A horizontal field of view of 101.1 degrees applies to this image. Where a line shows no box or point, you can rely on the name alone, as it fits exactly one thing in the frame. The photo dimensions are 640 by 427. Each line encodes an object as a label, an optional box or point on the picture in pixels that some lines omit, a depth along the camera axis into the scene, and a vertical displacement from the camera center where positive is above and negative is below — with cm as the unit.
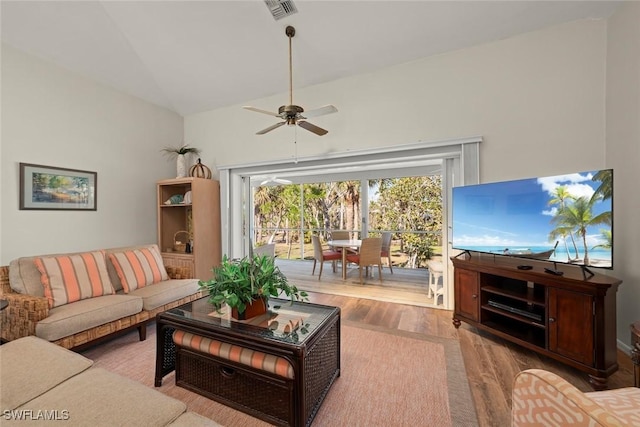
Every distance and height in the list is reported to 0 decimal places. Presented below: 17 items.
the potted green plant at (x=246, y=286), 173 -49
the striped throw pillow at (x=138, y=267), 277 -60
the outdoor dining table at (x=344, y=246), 484 -62
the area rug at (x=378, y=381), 156 -121
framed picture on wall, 285 +30
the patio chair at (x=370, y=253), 451 -69
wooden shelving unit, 395 -17
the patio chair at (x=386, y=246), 528 -68
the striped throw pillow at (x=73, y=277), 225 -58
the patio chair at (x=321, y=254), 502 -79
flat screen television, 190 -5
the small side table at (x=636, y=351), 134 -72
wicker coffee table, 146 -89
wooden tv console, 178 -77
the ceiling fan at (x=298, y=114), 239 +92
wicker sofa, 197 -79
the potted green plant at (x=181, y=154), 413 +98
